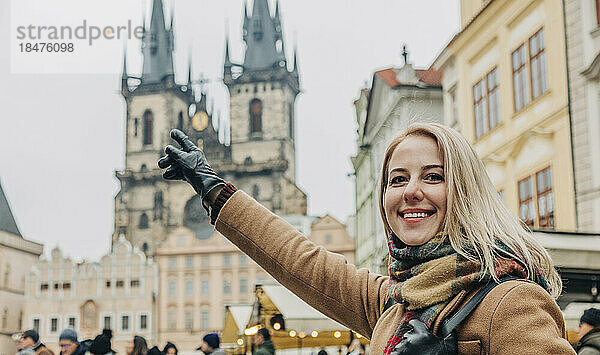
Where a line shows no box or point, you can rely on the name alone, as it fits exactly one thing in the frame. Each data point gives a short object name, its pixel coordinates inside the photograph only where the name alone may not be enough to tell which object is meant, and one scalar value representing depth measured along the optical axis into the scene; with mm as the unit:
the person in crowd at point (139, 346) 9000
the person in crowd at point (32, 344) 8070
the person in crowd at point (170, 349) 10097
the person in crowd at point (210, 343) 9242
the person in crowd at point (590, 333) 5750
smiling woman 1443
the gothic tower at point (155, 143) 77312
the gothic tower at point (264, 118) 79125
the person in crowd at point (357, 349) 11223
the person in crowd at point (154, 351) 9430
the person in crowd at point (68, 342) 8039
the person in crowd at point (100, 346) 8156
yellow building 14492
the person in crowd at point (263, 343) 9812
